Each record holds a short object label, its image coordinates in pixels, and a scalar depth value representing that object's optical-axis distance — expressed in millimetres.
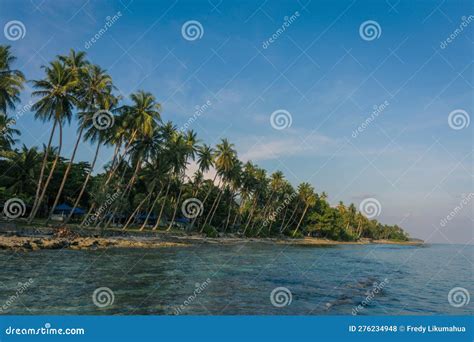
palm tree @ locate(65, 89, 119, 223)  45781
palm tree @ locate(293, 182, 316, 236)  110312
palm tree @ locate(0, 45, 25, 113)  35656
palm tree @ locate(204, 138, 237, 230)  77062
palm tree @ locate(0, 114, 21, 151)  43441
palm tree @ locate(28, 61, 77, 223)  39594
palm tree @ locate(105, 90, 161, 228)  50469
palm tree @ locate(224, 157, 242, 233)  83062
